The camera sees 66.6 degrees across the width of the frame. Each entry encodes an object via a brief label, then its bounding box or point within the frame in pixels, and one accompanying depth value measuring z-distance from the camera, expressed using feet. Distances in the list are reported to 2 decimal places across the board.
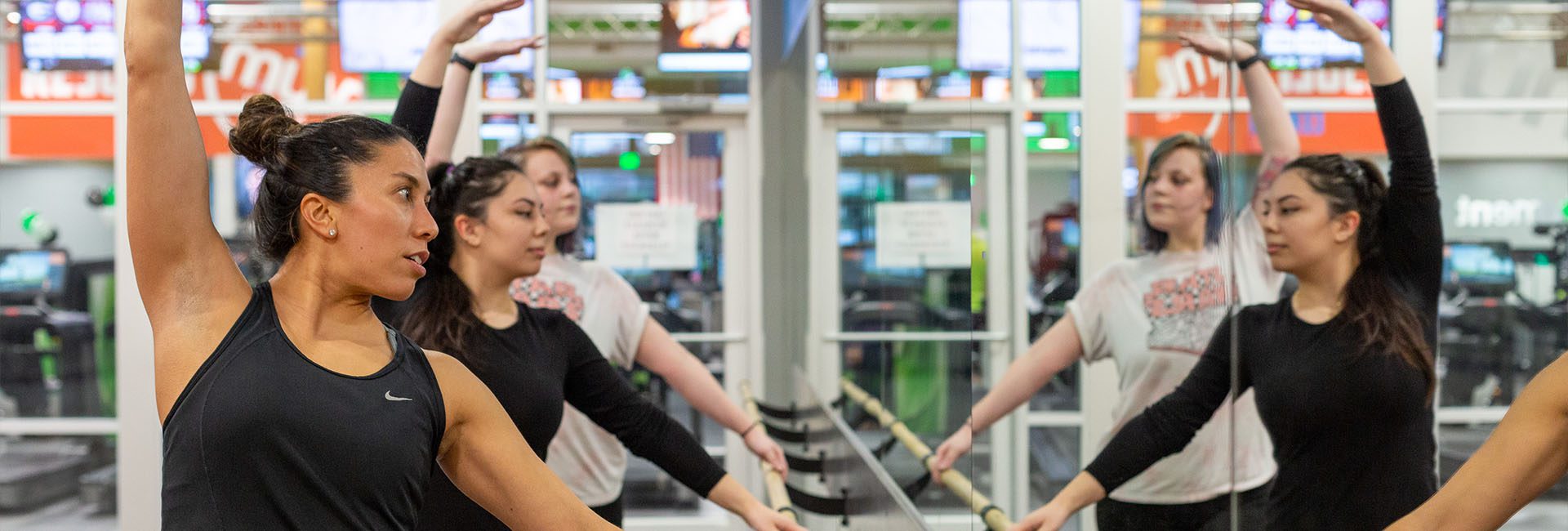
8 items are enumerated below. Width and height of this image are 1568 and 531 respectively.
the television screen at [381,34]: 15.53
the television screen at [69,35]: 15.25
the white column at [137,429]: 13.93
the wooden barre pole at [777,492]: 8.48
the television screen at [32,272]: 16.85
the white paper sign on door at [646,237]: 18.29
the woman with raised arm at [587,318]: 9.68
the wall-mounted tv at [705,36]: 18.33
